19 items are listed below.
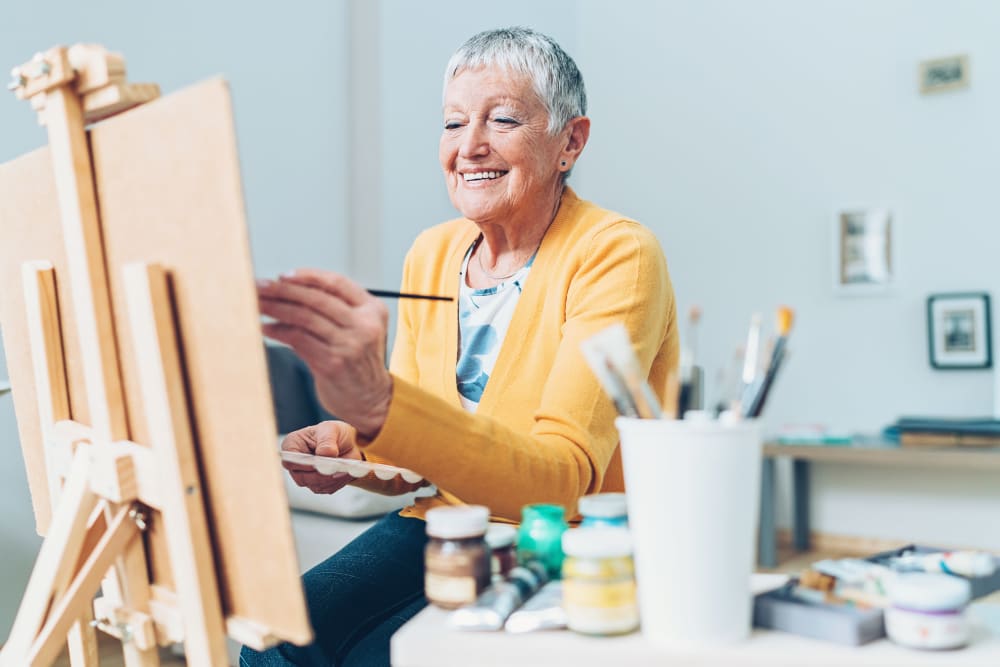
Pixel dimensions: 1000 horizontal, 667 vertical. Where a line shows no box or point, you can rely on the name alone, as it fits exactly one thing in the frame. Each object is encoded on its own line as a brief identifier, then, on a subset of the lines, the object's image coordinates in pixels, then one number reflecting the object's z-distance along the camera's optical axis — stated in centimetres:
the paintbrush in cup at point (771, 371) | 64
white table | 61
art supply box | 63
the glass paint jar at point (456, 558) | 71
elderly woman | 91
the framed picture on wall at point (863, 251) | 384
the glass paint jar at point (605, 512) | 75
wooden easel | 76
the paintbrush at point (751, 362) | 66
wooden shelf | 319
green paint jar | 77
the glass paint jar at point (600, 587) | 65
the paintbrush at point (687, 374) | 67
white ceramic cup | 61
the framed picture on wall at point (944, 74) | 368
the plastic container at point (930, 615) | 61
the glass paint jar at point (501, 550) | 76
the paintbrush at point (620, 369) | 66
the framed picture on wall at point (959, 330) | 361
